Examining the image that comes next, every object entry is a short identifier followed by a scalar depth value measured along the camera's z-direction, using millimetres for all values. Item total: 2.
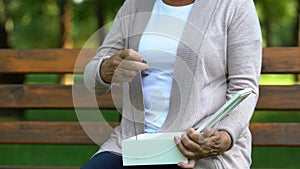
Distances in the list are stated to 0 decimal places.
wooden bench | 3369
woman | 2318
